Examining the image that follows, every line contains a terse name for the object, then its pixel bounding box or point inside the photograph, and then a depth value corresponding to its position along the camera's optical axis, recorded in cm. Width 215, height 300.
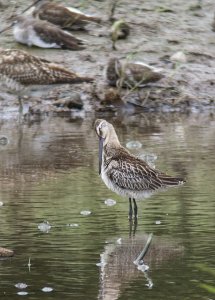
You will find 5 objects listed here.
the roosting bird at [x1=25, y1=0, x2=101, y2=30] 2030
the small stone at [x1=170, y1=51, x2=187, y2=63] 1955
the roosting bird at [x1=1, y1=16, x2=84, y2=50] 1948
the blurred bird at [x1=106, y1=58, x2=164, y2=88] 1855
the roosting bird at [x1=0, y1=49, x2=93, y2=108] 1802
